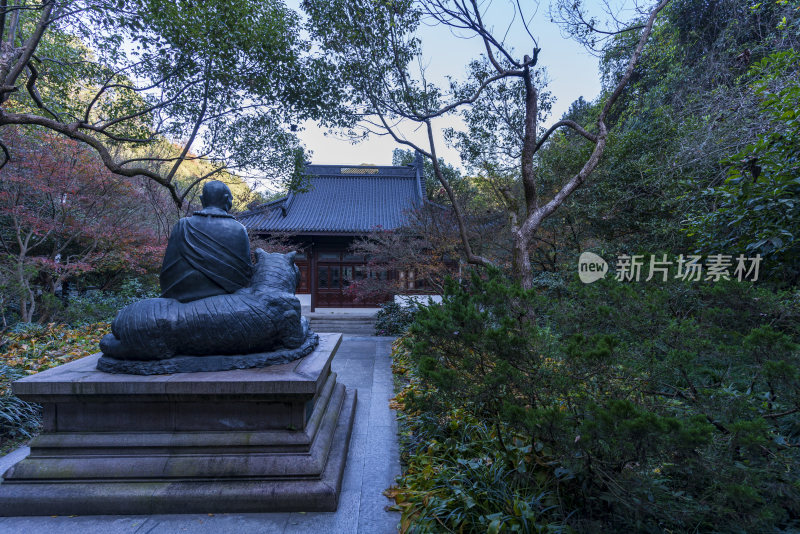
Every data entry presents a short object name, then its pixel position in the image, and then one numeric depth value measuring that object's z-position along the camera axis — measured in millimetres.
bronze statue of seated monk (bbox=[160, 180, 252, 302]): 3133
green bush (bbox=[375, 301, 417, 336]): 9602
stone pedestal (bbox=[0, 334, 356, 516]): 2408
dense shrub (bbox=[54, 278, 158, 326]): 8065
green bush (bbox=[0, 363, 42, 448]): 3504
